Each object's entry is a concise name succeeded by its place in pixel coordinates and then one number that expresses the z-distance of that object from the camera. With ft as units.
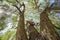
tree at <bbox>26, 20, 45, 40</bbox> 3.81
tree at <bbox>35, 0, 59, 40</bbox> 3.79
